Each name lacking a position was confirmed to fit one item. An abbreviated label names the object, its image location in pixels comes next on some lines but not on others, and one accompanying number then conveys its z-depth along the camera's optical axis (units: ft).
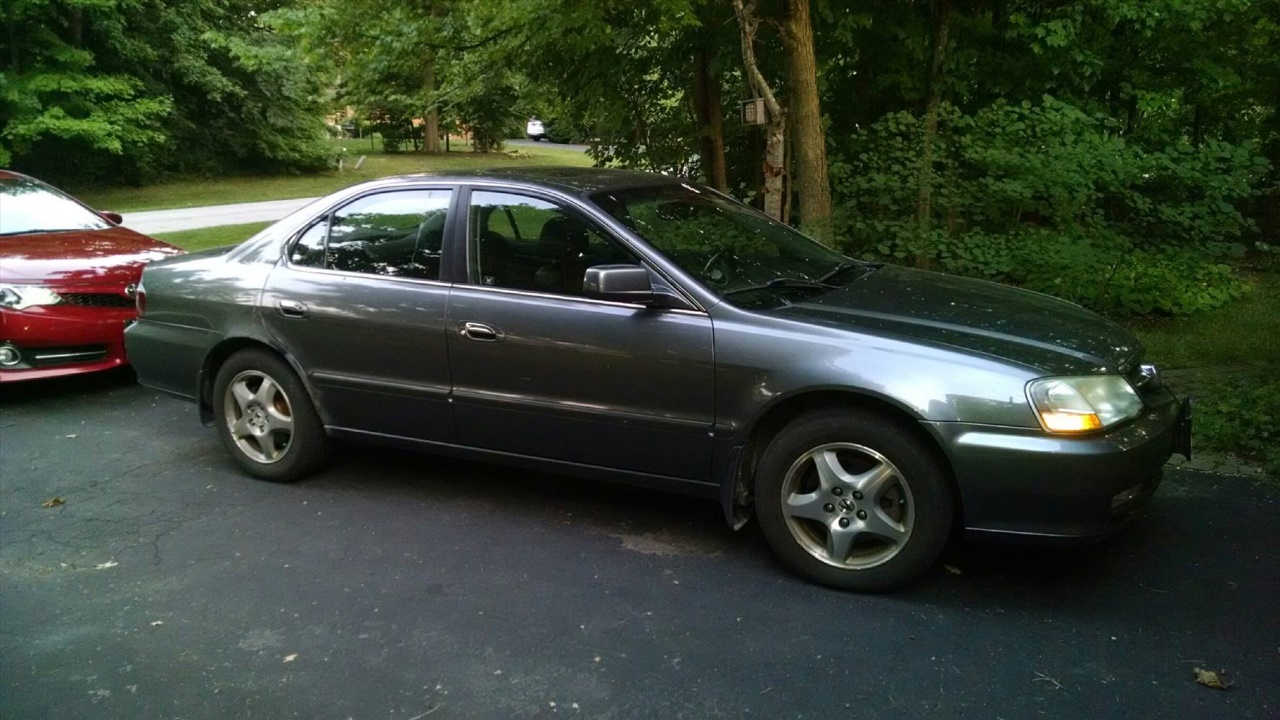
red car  22.39
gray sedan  12.03
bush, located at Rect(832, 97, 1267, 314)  25.68
